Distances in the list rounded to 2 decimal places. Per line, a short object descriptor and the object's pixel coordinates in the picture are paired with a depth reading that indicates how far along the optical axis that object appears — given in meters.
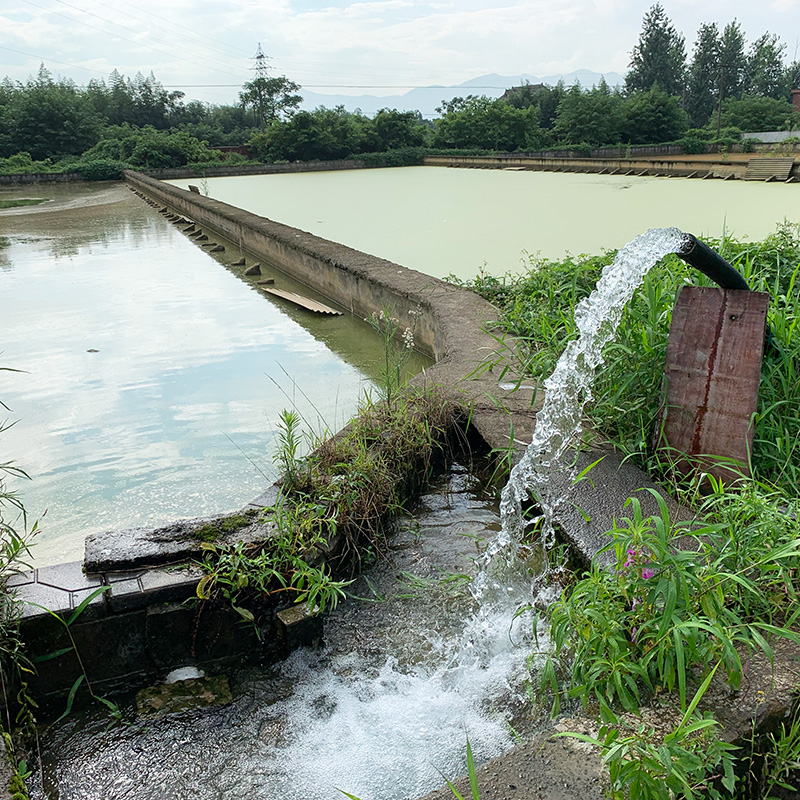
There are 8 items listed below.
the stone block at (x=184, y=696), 1.72
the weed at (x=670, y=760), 1.05
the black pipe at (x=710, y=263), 1.85
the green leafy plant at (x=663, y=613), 1.29
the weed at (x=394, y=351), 2.74
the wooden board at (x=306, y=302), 5.63
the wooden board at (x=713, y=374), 2.09
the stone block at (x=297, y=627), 1.83
